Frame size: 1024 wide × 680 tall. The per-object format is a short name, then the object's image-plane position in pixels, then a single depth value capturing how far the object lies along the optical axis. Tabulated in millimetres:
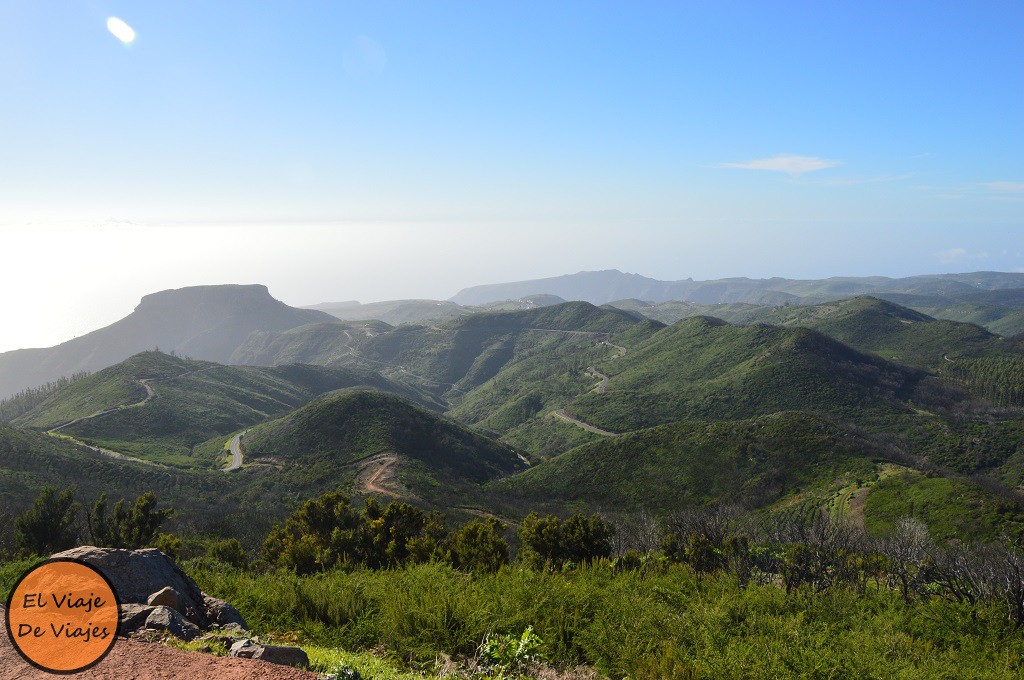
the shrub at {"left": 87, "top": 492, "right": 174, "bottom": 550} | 25531
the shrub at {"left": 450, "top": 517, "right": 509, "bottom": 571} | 17688
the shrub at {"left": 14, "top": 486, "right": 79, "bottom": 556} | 26016
